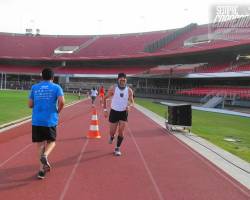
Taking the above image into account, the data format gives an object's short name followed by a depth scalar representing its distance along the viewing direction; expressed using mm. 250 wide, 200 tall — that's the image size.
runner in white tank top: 9766
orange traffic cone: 12570
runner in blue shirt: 7180
